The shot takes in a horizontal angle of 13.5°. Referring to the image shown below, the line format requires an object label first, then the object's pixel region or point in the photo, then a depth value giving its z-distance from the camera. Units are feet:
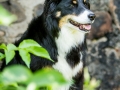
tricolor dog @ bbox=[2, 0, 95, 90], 9.38
